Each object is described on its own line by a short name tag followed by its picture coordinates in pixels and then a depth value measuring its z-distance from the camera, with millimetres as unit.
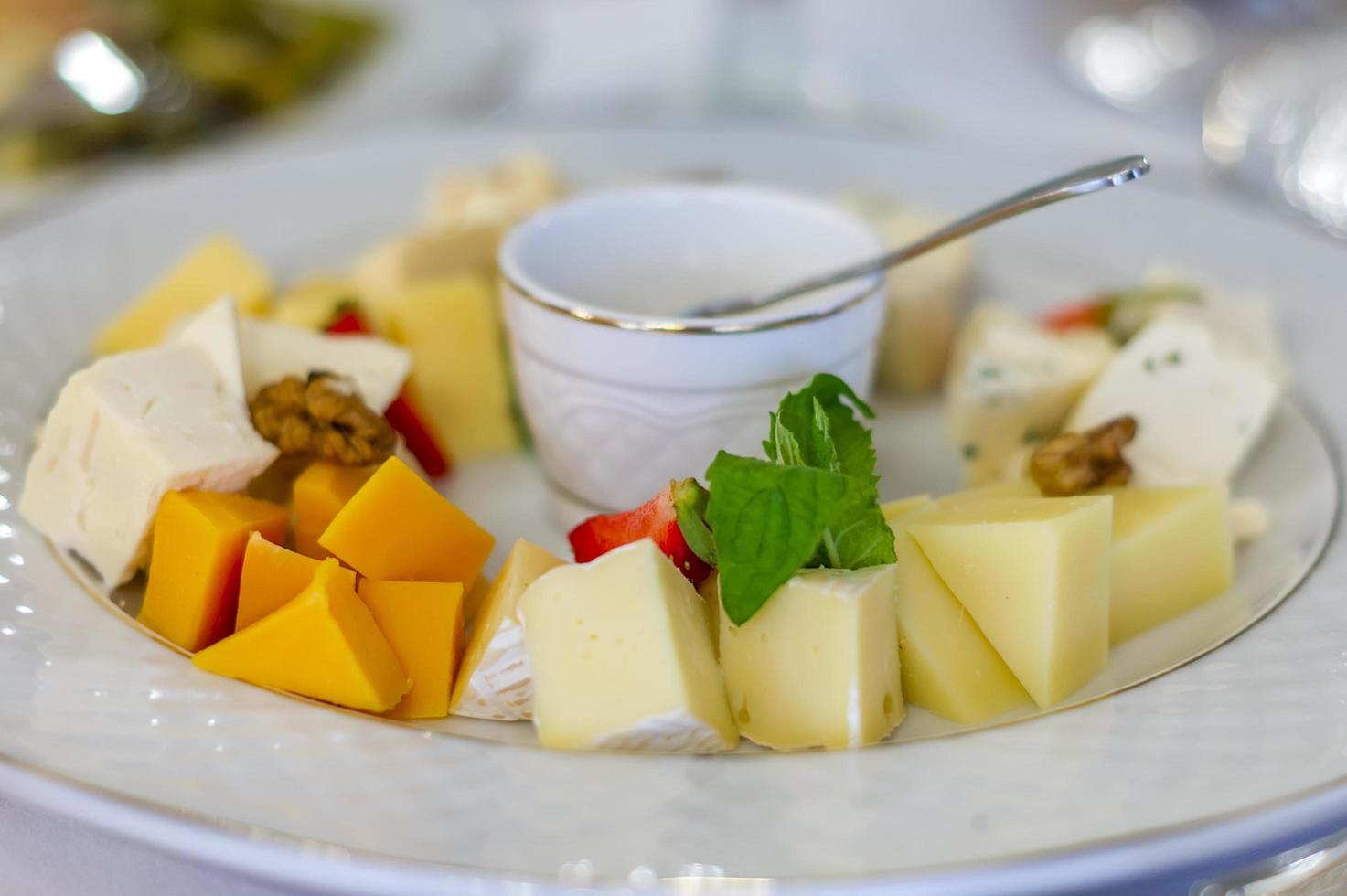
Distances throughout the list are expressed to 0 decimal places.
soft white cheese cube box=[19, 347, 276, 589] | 329
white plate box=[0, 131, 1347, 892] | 277
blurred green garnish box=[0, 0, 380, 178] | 566
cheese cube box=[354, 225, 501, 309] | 409
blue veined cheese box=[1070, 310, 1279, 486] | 372
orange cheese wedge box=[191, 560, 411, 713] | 309
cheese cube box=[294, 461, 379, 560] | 338
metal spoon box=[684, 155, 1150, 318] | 334
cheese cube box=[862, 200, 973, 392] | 422
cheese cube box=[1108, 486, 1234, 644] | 338
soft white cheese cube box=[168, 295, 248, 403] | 350
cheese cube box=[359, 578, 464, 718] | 319
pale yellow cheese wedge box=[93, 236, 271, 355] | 408
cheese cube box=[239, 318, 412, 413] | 361
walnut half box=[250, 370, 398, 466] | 344
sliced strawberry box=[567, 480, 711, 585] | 322
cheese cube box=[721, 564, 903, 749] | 302
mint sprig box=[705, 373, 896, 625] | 303
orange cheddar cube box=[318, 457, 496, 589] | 324
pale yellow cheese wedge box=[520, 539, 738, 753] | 299
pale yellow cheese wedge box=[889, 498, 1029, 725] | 317
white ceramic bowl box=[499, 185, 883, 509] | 350
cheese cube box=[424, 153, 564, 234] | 429
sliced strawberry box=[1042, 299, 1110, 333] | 422
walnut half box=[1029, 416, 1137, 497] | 355
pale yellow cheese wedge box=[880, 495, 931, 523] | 332
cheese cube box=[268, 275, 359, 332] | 406
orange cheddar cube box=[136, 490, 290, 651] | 322
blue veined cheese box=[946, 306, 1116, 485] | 386
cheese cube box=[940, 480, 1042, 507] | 337
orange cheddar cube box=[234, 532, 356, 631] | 319
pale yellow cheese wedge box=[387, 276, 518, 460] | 405
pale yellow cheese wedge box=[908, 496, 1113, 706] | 313
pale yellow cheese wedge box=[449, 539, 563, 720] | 315
